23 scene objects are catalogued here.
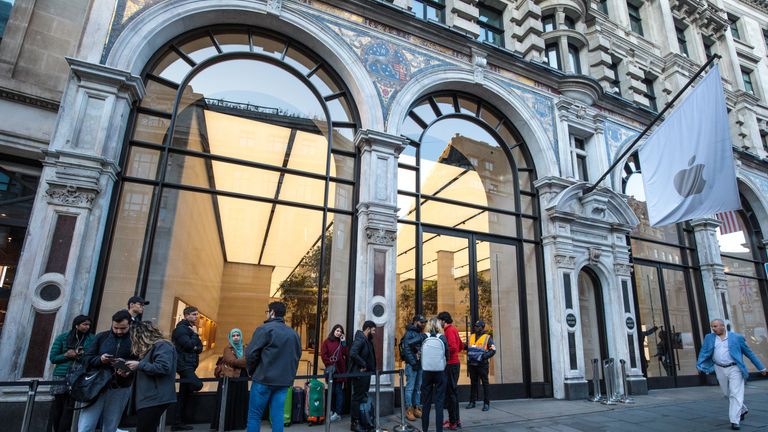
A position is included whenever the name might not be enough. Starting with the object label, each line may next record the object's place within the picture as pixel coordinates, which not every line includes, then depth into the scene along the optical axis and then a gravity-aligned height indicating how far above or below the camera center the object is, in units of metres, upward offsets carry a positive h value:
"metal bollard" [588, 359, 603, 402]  10.17 -1.00
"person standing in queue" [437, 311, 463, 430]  7.03 -0.58
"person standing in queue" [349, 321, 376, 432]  6.95 -0.51
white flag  9.65 +4.31
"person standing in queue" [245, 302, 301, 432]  4.86 -0.44
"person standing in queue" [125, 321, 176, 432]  3.96 -0.47
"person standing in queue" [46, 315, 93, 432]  5.52 -0.39
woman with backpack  6.36 -0.56
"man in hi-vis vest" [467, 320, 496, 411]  8.87 -0.42
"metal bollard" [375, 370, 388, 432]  6.38 -0.96
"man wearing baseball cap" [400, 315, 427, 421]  7.81 -0.49
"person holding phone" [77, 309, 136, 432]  4.22 -0.51
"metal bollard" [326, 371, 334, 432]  6.04 -1.01
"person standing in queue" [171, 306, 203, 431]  6.24 -0.23
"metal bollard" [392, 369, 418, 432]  6.75 -1.42
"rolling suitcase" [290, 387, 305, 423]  7.41 -1.29
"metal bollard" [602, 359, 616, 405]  10.00 -0.98
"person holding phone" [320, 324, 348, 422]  7.60 -0.43
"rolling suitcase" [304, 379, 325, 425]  7.39 -1.24
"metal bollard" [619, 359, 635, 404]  10.03 -1.35
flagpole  11.32 +4.48
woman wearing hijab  6.83 -1.06
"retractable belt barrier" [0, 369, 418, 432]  4.44 -0.87
